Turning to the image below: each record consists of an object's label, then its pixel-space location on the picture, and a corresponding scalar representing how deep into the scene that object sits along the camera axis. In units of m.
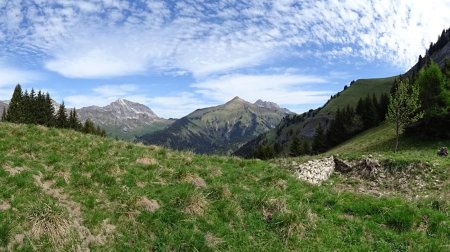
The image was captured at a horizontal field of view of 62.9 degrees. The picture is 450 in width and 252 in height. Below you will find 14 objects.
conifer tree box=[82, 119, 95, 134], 124.57
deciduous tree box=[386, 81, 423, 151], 52.18
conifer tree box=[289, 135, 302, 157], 108.86
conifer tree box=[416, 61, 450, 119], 58.22
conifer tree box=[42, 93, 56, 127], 114.86
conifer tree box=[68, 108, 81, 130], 123.00
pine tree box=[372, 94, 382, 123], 104.44
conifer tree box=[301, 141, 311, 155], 111.62
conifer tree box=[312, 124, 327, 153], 108.75
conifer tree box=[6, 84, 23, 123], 105.94
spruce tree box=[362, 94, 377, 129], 105.06
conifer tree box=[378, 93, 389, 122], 104.36
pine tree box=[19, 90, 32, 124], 107.79
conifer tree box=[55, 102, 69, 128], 118.00
